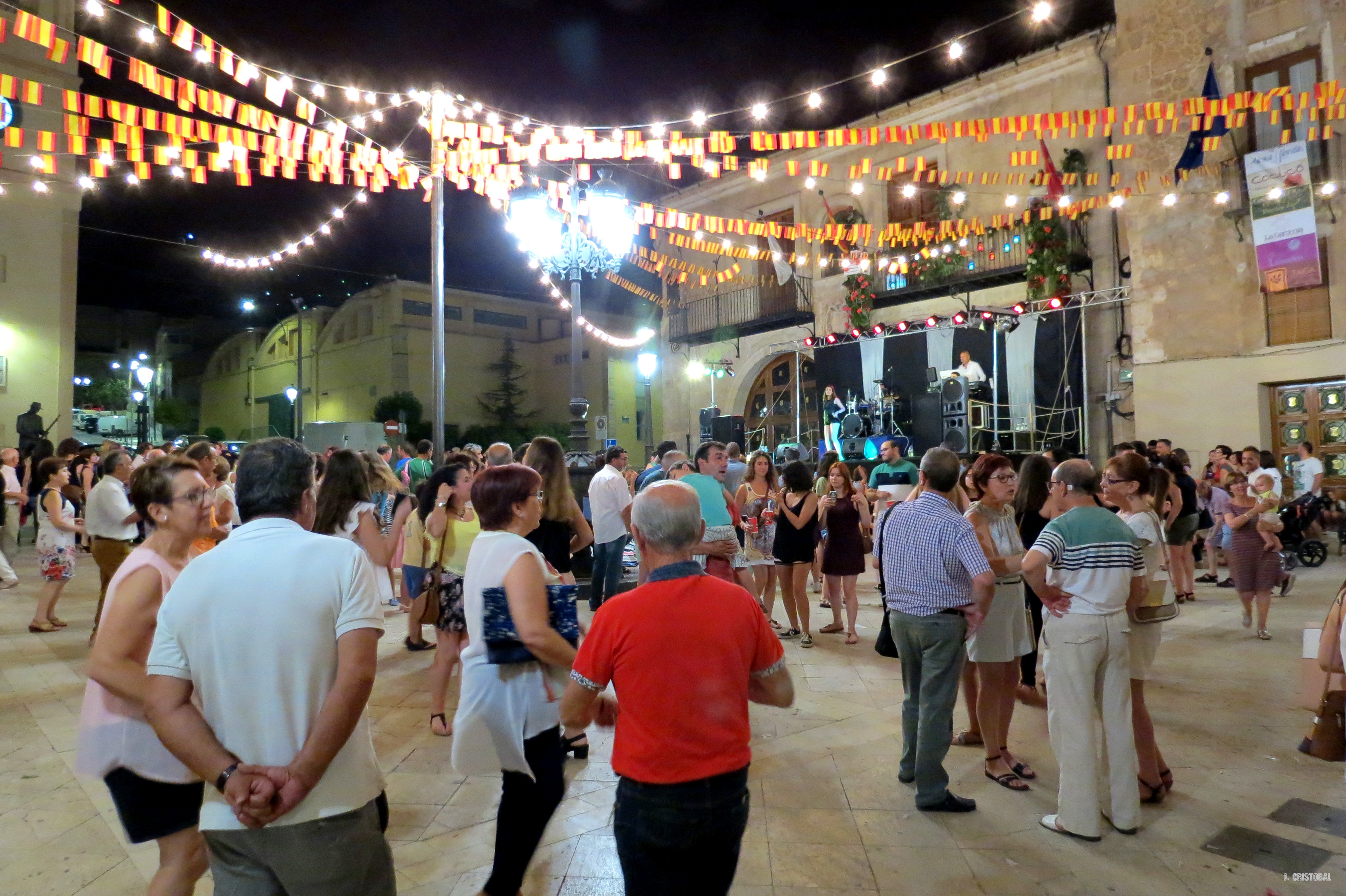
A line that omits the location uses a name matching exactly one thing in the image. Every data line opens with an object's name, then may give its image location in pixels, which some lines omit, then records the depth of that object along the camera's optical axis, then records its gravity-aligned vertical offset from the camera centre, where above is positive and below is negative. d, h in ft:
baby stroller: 31.50 -2.44
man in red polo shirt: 5.88 -1.83
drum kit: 48.52 +4.02
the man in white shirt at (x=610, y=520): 19.79 -0.99
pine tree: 95.66 +11.04
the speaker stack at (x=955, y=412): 44.14 +3.83
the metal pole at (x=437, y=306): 28.07 +6.79
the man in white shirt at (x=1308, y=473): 33.45 -0.17
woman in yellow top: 13.61 -1.27
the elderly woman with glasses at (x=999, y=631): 12.19 -2.56
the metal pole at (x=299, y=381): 66.85 +9.97
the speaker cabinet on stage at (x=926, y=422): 45.96 +3.35
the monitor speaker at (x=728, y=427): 53.72 +3.74
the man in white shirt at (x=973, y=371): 46.34 +6.39
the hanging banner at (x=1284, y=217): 36.04 +12.28
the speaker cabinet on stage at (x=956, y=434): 44.06 +2.46
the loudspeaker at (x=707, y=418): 57.00 +4.74
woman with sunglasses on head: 11.18 -1.61
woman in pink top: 6.34 -2.19
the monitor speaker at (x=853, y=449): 48.14 +1.85
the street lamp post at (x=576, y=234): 25.48 +8.80
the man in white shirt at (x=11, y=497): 29.07 -0.16
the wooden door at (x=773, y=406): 63.31 +6.26
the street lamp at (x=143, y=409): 75.67 +8.55
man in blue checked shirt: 10.95 -1.85
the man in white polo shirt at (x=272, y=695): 5.25 -1.47
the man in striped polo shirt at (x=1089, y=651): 10.25 -2.44
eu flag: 37.91 +16.33
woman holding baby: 20.94 -2.42
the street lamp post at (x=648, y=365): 56.18 +8.80
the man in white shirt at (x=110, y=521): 18.47 -0.73
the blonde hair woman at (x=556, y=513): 13.73 -0.55
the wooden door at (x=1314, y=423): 36.73 +2.32
